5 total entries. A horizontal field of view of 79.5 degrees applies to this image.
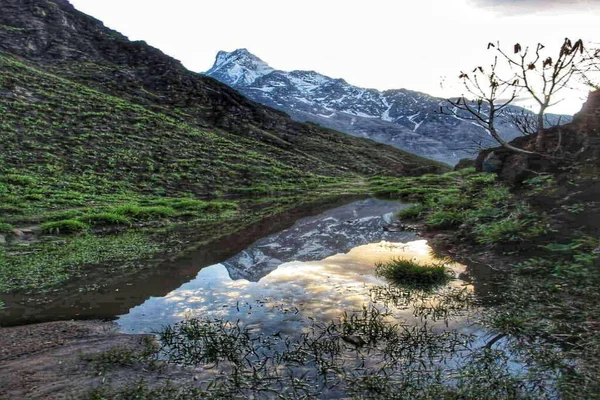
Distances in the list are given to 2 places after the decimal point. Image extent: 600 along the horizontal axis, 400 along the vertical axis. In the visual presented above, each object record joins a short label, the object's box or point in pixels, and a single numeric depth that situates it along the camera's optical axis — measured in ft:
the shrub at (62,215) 49.67
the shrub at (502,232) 31.09
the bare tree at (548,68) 22.47
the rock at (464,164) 172.88
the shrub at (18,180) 64.90
